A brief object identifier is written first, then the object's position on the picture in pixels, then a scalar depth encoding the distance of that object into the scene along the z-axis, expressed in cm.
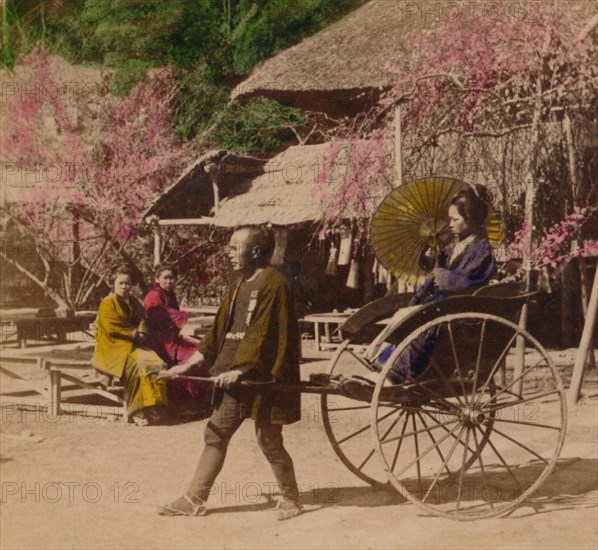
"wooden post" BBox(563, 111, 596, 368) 544
